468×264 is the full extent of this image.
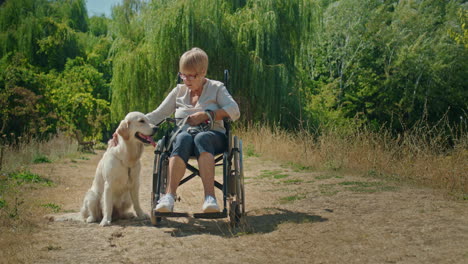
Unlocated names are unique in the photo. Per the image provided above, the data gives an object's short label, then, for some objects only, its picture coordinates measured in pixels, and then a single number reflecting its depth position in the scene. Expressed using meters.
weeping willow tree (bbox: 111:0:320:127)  14.73
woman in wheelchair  4.34
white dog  4.71
